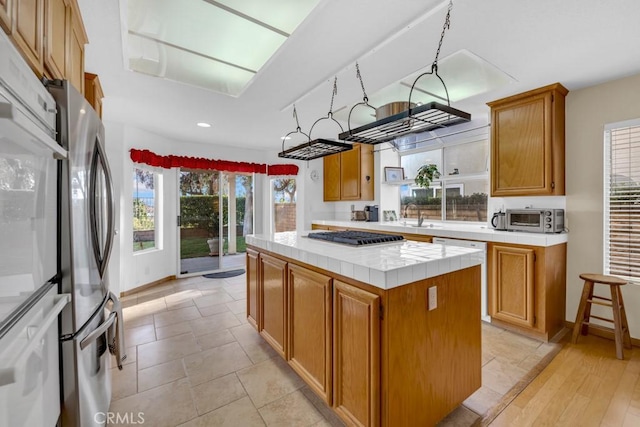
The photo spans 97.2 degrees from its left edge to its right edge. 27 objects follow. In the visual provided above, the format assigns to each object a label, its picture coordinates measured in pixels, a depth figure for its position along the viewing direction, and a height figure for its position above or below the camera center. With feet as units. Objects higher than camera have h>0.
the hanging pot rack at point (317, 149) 7.67 +1.79
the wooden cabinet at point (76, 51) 5.32 +3.32
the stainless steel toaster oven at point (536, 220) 8.96 -0.39
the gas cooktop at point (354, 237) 6.66 -0.71
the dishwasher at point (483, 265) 9.34 -1.90
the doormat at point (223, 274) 15.80 -3.68
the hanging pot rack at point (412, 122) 5.08 +1.75
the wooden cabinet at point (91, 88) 7.74 +3.45
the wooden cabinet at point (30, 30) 3.27 +2.29
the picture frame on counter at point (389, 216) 15.44 -0.36
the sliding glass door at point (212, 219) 16.44 -0.50
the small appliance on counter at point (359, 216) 15.96 -0.36
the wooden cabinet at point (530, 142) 8.80 +2.16
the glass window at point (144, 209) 13.82 +0.12
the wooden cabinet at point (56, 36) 4.20 +2.88
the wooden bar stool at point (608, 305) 7.48 -2.86
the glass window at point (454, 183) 12.06 +1.21
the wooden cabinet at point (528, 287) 8.30 -2.45
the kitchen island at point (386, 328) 4.25 -2.06
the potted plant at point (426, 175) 12.28 +1.48
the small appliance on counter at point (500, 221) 10.05 -0.45
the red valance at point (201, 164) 13.33 +2.66
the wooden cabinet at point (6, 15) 2.88 +2.07
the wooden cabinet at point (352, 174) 15.70 +2.09
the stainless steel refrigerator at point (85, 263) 3.84 -0.76
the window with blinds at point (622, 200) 8.08 +0.22
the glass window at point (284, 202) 19.02 +0.56
